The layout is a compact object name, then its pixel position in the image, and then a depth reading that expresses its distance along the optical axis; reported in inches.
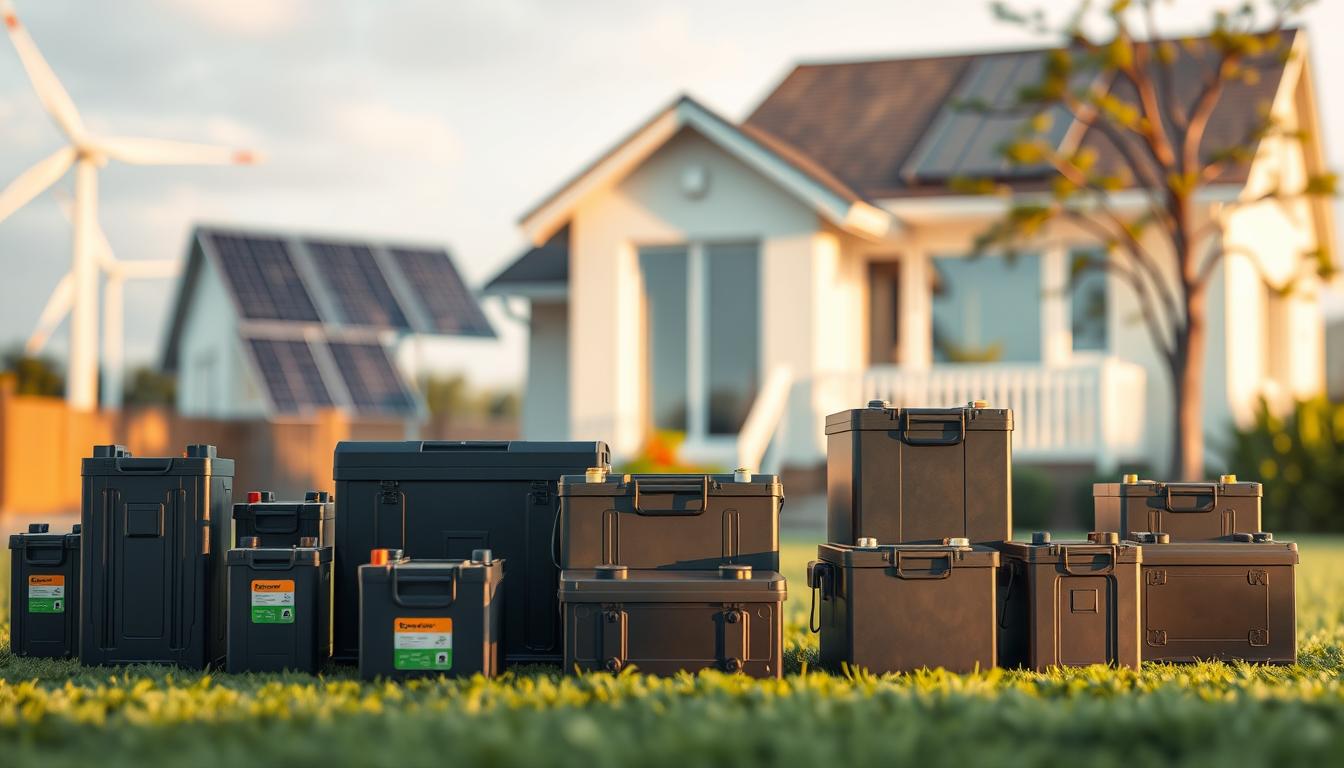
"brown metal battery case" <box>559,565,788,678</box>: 212.4
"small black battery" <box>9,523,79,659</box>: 248.2
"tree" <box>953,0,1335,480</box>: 636.7
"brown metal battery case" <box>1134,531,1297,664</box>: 241.6
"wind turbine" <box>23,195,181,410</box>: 1323.8
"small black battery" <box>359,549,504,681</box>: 210.1
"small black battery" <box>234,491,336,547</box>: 237.9
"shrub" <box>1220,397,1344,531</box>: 665.6
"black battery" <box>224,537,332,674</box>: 221.3
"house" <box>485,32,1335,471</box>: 671.1
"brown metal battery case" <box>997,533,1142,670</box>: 227.5
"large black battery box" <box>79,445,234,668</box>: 229.5
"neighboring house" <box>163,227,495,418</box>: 1004.6
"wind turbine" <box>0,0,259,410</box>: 966.4
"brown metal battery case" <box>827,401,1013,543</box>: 230.8
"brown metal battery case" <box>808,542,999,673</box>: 218.2
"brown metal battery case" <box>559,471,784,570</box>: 224.1
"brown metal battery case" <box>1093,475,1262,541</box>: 255.8
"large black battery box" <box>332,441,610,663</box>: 234.8
